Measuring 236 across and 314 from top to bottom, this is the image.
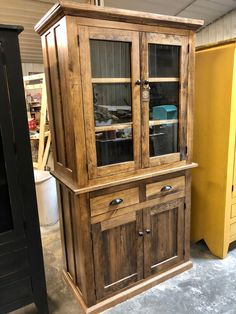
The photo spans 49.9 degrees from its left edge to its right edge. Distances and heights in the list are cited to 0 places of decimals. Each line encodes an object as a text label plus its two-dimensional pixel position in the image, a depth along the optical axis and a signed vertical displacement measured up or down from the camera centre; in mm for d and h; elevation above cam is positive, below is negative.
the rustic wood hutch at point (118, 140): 1462 -252
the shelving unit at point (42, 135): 3449 -436
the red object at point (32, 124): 4165 -313
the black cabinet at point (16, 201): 1327 -539
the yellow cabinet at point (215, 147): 1987 -405
